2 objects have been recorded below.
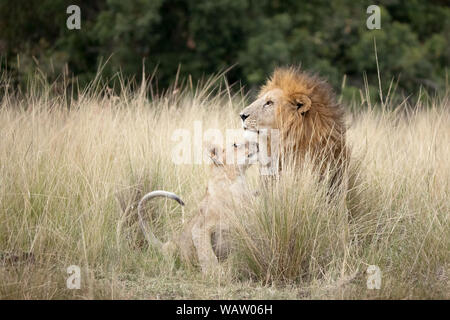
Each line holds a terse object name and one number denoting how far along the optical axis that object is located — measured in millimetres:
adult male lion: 10109
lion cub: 9578
